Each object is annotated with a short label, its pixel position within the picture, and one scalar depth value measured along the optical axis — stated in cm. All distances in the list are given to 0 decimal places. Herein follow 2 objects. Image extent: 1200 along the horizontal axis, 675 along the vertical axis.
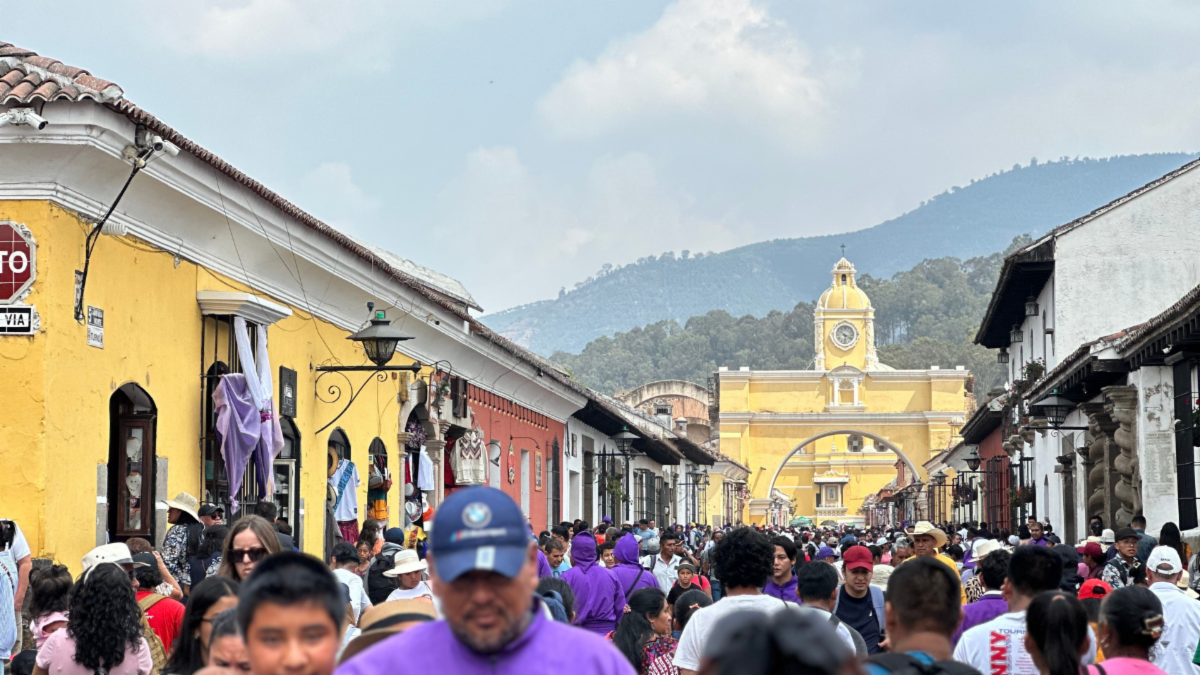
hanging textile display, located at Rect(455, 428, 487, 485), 2289
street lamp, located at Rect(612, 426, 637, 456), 3309
